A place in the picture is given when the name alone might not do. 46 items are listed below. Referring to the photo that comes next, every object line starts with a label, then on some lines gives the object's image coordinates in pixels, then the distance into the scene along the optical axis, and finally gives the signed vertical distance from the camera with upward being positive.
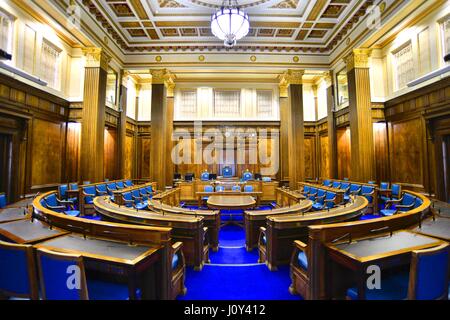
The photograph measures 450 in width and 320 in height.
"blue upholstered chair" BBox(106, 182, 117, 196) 6.42 -0.57
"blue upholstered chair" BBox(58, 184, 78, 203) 5.67 -0.66
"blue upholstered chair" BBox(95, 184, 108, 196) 6.11 -0.62
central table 4.91 -0.85
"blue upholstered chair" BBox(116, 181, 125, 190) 7.16 -0.55
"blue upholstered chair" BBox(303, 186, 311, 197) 6.46 -0.71
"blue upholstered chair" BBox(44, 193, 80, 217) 4.08 -0.70
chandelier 5.55 +3.76
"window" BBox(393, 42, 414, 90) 6.79 +3.28
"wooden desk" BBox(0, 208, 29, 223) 2.71 -0.63
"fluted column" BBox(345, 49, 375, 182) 7.38 +1.66
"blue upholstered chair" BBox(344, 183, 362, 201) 6.15 -0.69
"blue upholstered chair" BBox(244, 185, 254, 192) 7.21 -0.69
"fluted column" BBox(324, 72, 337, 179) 9.55 +1.70
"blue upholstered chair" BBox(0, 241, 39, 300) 1.57 -0.76
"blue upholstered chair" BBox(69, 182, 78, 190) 6.13 -0.50
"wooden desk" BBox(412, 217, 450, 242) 2.14 -0.69
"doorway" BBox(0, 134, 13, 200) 5.65 +0.16
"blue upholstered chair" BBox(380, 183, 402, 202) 5.65 -0.71
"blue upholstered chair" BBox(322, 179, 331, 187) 8.07 -0.60
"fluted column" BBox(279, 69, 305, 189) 8.71 +1.62
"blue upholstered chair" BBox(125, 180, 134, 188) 7.90 -0.55
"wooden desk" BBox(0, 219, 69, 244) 2.03 -0.65
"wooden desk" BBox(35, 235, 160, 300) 1.59 -0.70
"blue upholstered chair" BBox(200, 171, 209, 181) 8.83 -0.34
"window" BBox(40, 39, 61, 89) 6.68 +3.37
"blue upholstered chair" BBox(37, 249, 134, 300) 1.42 -0.73
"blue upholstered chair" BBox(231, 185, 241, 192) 7.07 -0.68
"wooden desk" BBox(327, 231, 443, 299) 1.60 -0.71
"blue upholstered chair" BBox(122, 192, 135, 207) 5.15 -0.75
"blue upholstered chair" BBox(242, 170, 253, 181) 9.43 -0.39
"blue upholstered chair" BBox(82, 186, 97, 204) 5.75 -0.68
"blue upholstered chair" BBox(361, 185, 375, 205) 5.90 -0.72
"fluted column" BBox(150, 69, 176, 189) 8.70 +1.62
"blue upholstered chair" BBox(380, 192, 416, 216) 4.12 -0.77
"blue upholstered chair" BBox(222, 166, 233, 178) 11.27 -0.23
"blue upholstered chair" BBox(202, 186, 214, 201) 7.19 -0.71
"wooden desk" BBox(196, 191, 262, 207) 6.44 -0.80
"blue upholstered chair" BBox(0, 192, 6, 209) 3.75 -0.56
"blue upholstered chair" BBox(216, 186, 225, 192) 7.34 -0.73
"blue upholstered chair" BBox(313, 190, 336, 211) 4.95 -0.83
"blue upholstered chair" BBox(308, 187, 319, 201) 5.98 -0.75
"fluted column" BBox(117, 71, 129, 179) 9.24 +1.91
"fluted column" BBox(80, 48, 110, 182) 7.29 +1.68
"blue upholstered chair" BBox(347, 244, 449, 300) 1.47 -0.83
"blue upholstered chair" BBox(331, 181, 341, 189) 7.36 -0.61
